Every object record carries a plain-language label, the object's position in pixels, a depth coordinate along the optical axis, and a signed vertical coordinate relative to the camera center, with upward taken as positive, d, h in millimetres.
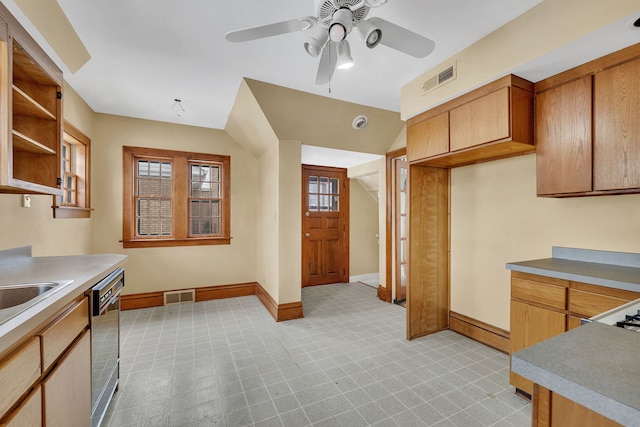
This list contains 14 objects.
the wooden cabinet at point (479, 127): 2029 +718
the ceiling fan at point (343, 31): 1378 +1004
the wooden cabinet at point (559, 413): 651 -496
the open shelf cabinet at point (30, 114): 1494 +711
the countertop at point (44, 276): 887 -335
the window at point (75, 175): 2992 +478
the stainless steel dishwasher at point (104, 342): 1537 -798
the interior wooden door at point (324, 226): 4977 -210
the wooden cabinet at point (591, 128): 1669 +565
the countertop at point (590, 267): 1550 -361
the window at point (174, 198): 3836 +243
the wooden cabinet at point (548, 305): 1588 -582
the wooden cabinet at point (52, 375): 875 -616
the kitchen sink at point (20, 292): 1357 -379
